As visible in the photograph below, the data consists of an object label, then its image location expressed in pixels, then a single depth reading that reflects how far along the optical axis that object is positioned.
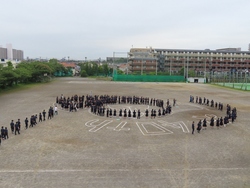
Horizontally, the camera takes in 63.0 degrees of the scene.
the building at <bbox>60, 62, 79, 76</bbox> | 104.47
